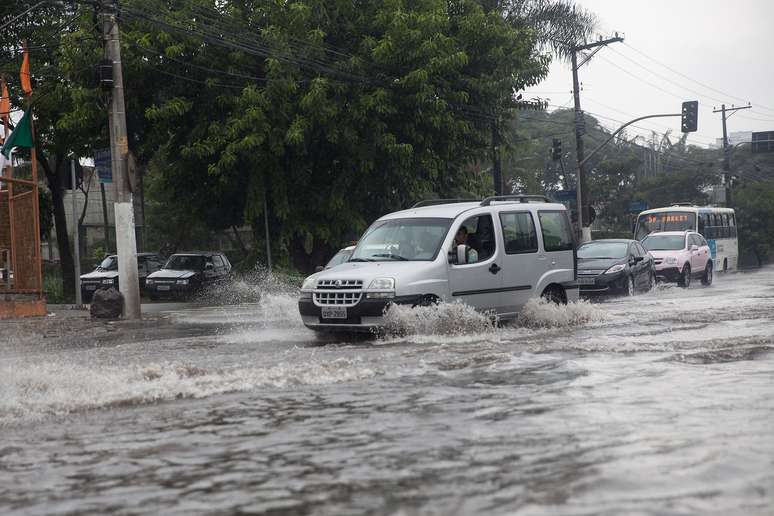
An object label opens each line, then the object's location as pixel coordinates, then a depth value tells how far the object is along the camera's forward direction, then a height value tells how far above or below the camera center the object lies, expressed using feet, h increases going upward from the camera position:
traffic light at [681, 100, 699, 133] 119.24 +12.65
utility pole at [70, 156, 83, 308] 72.54 +1.02
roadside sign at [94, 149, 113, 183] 70.69 +6.72
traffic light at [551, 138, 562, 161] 129.39 +10.29
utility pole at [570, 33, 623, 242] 123.75 +12.26
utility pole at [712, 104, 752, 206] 188.85 +11.31
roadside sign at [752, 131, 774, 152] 172.35 +13.24
